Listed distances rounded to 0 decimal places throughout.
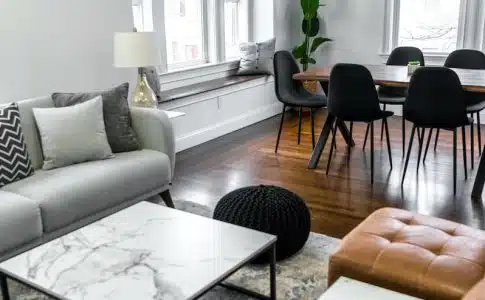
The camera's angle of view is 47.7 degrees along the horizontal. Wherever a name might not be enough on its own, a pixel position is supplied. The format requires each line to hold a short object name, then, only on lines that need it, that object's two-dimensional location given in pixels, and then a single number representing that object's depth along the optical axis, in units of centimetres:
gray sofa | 268
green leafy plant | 641
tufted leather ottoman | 201
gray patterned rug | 254
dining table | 375
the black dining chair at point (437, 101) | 362
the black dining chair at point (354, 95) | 400
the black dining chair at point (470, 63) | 459
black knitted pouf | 276
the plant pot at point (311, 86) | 662
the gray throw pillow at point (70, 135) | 321
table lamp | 374
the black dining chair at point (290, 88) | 480
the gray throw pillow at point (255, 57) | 621
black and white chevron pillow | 297
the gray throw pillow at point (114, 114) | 344
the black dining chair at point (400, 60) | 509
